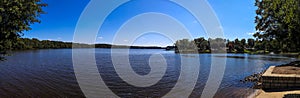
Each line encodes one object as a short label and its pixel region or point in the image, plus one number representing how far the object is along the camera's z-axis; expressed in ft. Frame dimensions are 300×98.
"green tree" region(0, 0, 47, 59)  21.96
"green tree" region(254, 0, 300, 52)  44.89
